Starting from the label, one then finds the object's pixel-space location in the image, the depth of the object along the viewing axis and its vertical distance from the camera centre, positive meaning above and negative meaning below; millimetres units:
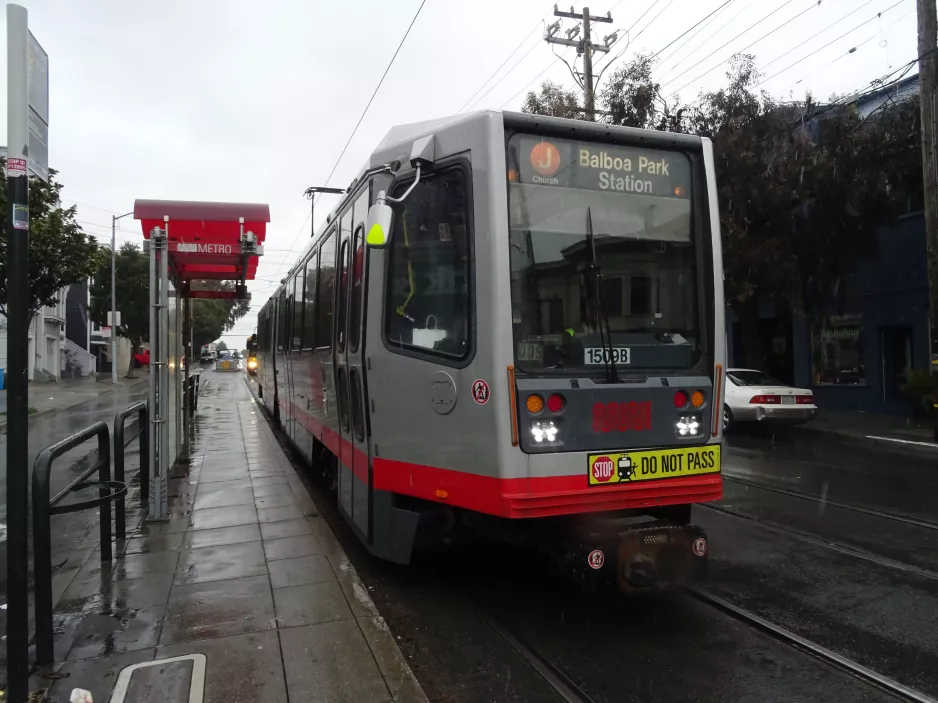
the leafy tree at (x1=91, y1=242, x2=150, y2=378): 44312 +4841
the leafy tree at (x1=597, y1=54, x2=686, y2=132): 17547 +6230
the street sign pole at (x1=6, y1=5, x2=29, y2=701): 3781 +350
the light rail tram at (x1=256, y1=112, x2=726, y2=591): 4492 +143
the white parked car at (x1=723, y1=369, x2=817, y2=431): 15320 -903
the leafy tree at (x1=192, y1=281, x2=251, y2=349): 63547 +5192
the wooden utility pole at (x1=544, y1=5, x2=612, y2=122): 21000 +9390
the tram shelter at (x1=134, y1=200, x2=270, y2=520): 7633 +1411
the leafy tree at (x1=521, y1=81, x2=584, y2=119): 19811 +7156
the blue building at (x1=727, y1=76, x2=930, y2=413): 18766 +805
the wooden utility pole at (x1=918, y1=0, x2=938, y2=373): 13898 +4307
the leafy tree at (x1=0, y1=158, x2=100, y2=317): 20734 +3605
